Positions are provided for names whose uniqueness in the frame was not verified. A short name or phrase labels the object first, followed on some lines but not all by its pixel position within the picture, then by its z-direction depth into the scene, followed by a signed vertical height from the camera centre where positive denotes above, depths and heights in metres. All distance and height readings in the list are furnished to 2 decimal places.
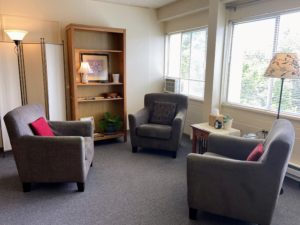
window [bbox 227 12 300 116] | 2.90 +0.19
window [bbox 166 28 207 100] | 4.29 +0.25
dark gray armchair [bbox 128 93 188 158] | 3.54 -0.82
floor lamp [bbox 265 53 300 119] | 2.47 +0.09
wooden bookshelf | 3.84 +0.01
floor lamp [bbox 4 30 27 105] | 3.21 +0.22
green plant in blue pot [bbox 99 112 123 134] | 4.24 -0.93
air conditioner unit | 4.82 -0.25
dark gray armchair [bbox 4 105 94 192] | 2.46 -0.88
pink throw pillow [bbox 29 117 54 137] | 2.69 -0.66
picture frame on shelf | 4.15 +0.11
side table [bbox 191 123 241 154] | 3.18 -0.80
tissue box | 3.28 -0.63
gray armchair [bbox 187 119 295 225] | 1.80 -0.87
